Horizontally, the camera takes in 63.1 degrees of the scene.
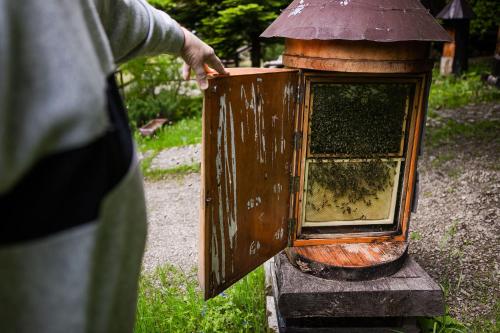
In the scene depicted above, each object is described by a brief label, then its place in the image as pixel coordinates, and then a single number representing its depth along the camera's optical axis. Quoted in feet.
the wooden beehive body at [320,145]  7.20
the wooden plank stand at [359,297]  8.16
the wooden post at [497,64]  31.42
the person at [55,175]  2.35
